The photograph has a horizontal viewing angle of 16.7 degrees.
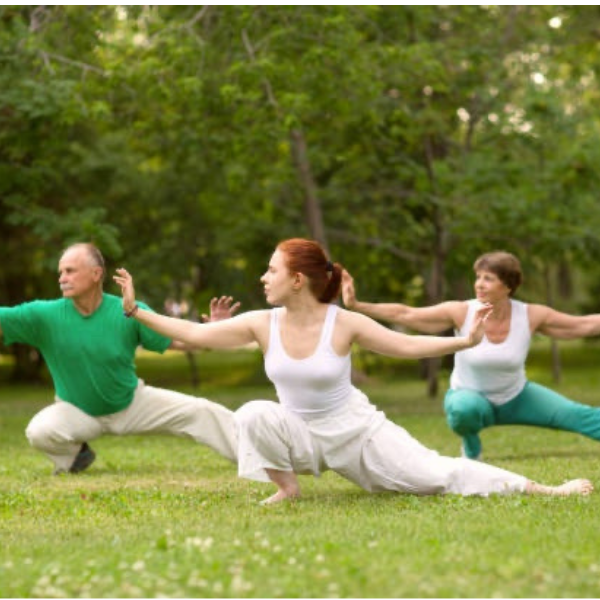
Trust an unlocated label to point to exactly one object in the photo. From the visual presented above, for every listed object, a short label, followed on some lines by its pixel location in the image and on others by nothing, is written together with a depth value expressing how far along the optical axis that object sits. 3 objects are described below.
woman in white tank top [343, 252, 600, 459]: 16.00
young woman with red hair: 12.45
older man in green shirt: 15.63
